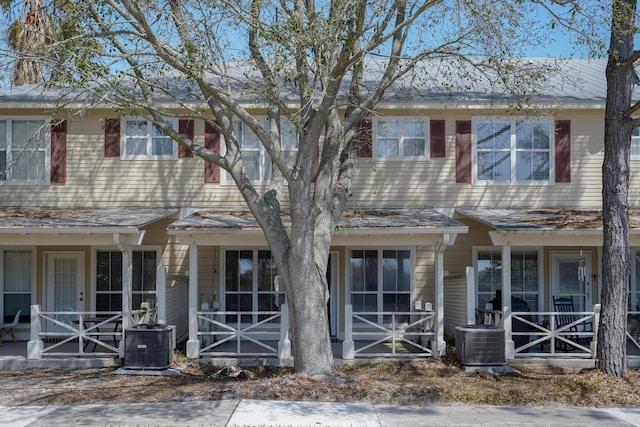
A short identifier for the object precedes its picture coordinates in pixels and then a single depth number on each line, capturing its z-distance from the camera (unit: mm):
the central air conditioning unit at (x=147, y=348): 12023
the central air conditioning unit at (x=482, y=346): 12125
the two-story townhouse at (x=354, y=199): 15406
